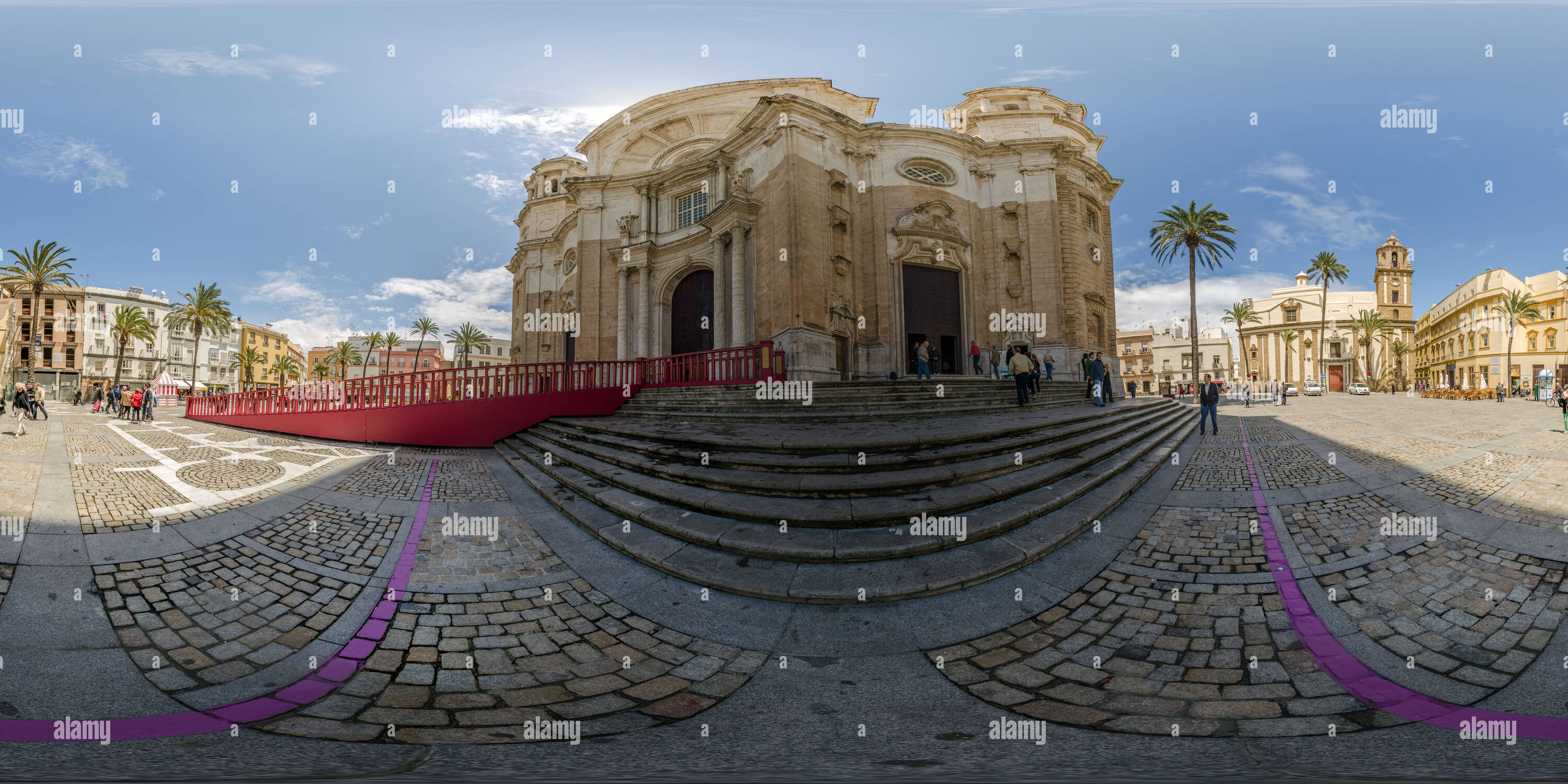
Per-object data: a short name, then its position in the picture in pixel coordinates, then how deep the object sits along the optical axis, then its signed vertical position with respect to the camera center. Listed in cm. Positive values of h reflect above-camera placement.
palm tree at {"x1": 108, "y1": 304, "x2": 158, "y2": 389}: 3791 +598
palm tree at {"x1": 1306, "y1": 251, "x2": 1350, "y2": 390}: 4341 +1046
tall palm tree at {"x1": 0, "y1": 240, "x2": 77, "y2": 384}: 2544 +648
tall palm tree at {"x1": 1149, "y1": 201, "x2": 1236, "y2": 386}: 2706 +857
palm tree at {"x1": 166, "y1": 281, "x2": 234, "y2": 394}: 3575 +644
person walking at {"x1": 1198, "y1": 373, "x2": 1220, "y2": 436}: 1347 -5
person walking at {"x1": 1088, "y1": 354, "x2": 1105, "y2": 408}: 1631 +72
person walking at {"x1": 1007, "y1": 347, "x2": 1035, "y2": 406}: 1384 +74
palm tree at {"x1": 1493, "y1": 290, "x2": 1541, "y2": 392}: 4112 +678
